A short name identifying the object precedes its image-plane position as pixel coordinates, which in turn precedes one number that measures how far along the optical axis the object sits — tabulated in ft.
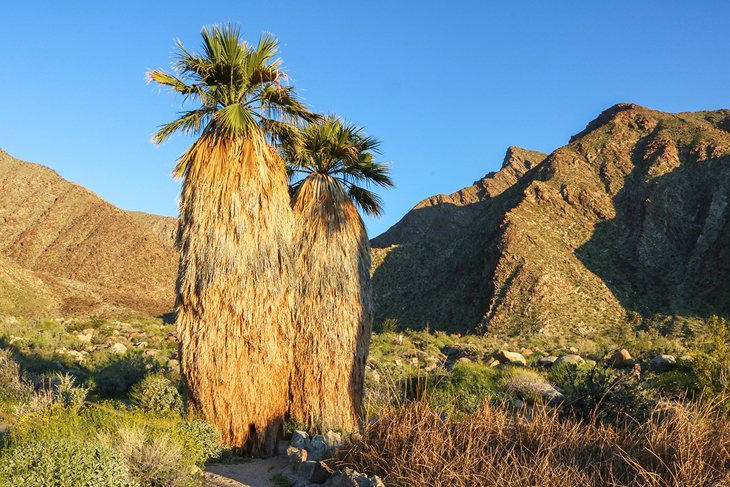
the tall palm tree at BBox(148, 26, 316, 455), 31.76
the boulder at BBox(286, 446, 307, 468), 28.35
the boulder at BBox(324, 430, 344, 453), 27.78
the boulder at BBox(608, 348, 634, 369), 67.41
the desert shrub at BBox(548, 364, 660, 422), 29.97
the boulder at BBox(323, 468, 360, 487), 21.54
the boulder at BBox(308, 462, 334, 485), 25.07
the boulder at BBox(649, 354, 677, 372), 62.46
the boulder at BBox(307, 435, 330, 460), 28.65
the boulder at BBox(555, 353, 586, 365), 68.28
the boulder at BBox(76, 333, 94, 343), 87.30
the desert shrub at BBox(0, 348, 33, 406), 44.41
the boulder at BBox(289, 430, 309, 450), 31.73
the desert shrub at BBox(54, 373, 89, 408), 38.83
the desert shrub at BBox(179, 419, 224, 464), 28.55
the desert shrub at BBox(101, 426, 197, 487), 23.39
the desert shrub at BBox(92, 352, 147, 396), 56.13
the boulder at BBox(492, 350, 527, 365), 74.54
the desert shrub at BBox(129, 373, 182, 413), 41.14
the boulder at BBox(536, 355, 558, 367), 71.64
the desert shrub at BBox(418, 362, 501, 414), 40.96
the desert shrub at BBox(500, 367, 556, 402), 47.63
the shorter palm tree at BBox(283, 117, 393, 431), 35.70
